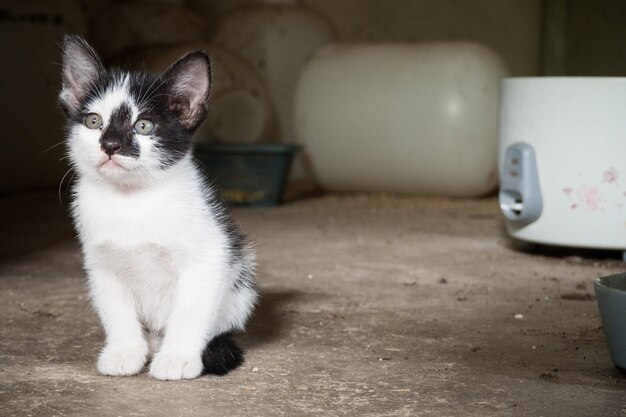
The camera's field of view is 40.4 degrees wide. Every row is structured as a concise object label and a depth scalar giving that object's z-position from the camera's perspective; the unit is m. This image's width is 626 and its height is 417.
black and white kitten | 1.69
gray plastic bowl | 1.67
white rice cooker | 2.94
